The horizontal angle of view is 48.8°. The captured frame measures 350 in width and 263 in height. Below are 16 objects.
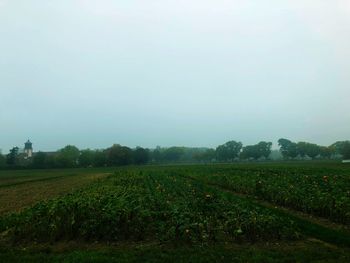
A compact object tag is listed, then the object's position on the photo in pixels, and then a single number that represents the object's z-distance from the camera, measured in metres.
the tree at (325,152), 187.00
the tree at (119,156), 146.62
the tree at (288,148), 180.75
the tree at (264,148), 181.01
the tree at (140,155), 153.06
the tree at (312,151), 179.75
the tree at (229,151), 188.62
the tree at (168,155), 197.10
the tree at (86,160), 153.62
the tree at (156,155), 191.50
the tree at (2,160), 138.12
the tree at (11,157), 139.88
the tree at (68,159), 139.50
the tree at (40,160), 132.23
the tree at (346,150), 135.59
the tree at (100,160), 149.12
